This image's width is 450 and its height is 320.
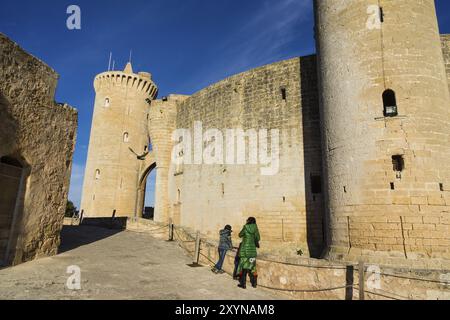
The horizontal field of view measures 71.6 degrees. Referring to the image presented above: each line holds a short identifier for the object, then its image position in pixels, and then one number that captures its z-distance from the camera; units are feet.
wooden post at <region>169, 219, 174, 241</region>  40.10
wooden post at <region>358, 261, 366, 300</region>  17.22
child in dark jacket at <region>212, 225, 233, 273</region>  23.73
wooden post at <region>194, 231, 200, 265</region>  26.86
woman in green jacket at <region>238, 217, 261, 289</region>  20.18
